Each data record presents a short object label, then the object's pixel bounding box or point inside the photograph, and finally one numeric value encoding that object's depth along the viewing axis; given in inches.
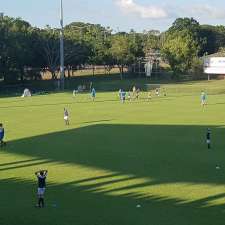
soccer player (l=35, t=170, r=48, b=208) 686.5
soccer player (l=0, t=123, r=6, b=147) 1159.3
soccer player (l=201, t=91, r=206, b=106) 2116.9
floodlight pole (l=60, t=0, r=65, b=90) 3342.8
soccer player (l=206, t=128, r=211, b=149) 1109.1
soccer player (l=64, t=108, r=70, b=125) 1531.7
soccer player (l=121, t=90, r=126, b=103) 2360.5
